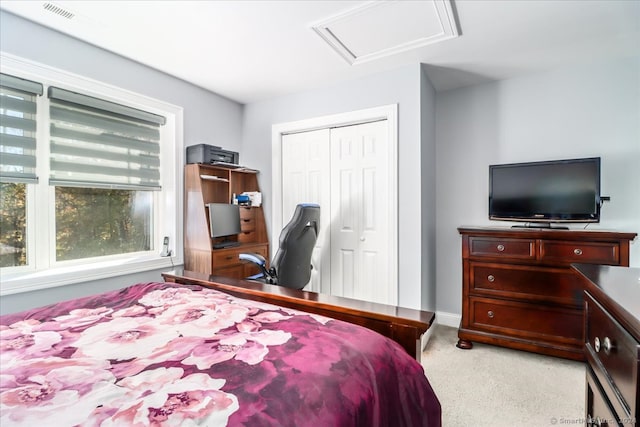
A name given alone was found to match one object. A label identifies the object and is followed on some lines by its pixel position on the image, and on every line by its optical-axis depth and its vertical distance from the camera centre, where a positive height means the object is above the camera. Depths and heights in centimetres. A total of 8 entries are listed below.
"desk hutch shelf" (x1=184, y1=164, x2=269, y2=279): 278 -13
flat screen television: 231 +16
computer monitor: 281 -10
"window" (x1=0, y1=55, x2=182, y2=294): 200 +27
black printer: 284 +58
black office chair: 213 -31
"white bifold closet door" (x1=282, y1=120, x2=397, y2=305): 279 +12
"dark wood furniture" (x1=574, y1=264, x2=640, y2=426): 65 -35
